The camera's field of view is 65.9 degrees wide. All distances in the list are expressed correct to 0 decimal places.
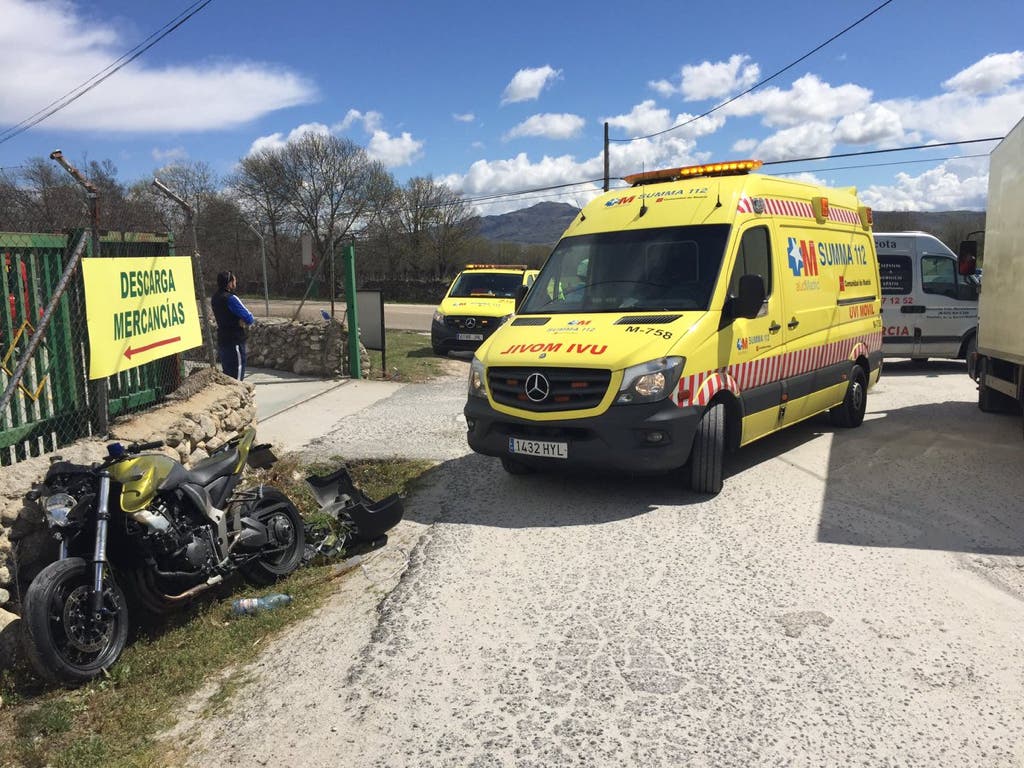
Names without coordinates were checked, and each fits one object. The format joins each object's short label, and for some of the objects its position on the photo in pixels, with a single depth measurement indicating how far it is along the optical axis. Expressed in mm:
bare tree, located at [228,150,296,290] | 49156
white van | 13383
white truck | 7594
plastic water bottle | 4484
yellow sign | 5547
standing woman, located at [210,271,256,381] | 9672
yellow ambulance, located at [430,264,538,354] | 15961
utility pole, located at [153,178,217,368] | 7258
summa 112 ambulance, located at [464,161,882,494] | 5723
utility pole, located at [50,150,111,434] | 5473
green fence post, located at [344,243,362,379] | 12625
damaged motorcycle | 3633
